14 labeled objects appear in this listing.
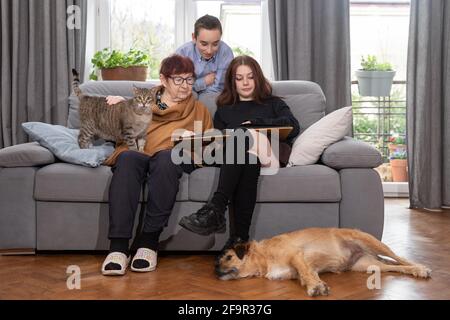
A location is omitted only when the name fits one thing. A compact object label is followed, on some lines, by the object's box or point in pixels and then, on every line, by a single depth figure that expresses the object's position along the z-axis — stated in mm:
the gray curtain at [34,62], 4320
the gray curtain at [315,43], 4363
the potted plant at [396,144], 5012
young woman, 2516
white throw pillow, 2961
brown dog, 2402
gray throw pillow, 2861
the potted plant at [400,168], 4977
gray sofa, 2805
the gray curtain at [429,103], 4340
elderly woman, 2551
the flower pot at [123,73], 4250
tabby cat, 2957
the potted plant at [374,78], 4648
